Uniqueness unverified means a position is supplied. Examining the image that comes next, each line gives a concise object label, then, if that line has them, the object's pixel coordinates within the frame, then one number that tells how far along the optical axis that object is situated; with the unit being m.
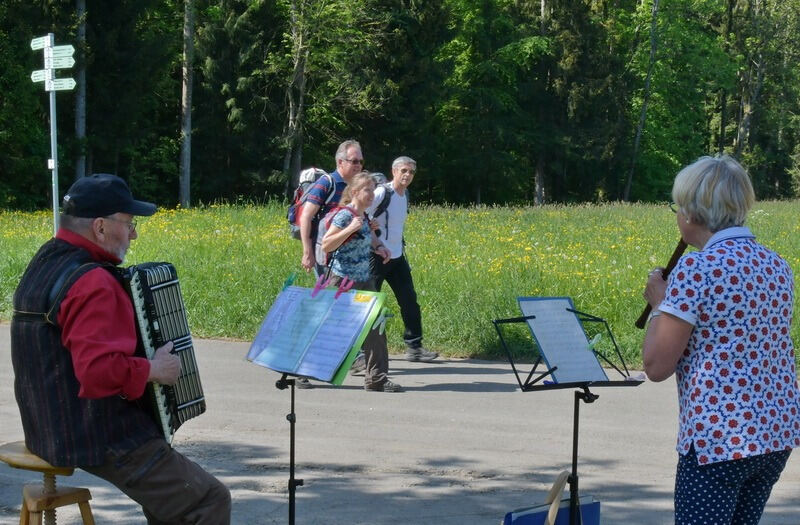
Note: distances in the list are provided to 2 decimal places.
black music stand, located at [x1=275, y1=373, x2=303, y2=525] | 4.43
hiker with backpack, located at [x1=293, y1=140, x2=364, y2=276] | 7.86
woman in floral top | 3.05
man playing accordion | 3.21
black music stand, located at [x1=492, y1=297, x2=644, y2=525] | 3.81
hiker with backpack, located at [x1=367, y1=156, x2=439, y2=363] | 8.81
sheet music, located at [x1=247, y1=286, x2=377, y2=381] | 4.05
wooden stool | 3.56
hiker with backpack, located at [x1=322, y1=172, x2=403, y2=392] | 7.39
